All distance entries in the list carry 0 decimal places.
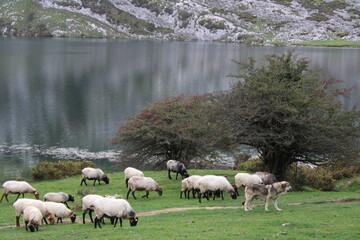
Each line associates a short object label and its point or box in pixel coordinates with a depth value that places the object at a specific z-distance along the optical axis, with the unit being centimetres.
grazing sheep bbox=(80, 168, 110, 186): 3575
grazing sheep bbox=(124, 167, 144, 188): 3325
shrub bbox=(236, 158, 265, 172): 4094
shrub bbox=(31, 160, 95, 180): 4254
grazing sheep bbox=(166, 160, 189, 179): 3575
